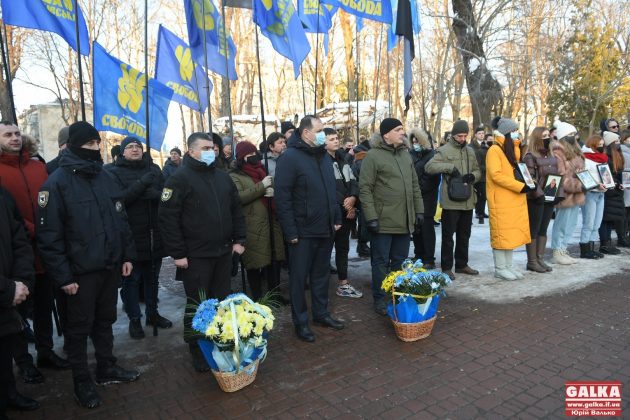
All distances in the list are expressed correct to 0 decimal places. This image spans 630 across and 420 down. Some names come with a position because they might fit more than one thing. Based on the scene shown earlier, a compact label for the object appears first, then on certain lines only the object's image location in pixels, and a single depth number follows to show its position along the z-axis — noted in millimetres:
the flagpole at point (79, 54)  4420
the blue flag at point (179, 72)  6379
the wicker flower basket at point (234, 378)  3432
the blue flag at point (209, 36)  6113
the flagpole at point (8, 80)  3983
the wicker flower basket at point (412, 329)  4266
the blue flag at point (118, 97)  5352
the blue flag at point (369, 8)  7664
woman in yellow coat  6008
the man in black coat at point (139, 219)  4750
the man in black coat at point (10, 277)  2934
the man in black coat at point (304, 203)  4410
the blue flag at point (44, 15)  4637
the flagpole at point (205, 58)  5349
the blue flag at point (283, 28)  6434
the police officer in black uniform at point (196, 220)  3857
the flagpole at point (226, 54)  5720
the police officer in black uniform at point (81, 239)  3285
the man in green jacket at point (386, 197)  5074
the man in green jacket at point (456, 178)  6211
